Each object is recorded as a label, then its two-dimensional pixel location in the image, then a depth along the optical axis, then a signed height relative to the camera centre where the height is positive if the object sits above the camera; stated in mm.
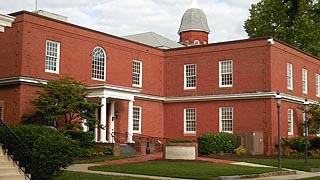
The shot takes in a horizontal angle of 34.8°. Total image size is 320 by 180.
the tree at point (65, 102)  28875 +1574
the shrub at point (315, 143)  36644 -811
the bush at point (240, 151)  34262 -1340
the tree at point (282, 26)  49119 +10605
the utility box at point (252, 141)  34750 -679
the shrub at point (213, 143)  33719 -814
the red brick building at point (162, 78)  30625 +3738
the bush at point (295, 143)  35312 -833
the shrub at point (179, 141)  28125 -574
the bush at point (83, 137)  29144 -422
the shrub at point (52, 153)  15055 -700
